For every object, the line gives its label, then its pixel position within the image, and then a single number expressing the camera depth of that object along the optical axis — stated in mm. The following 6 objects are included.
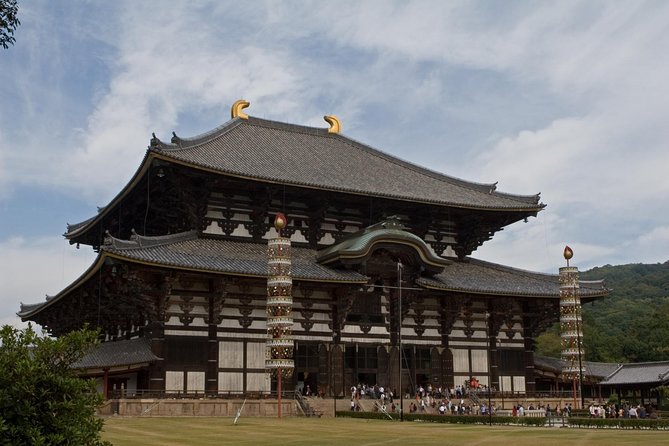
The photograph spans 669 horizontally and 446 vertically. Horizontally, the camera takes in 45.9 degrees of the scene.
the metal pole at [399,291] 44750
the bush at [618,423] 32875
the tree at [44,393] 11850
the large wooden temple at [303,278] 42812
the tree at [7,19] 13945
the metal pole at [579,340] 47294
